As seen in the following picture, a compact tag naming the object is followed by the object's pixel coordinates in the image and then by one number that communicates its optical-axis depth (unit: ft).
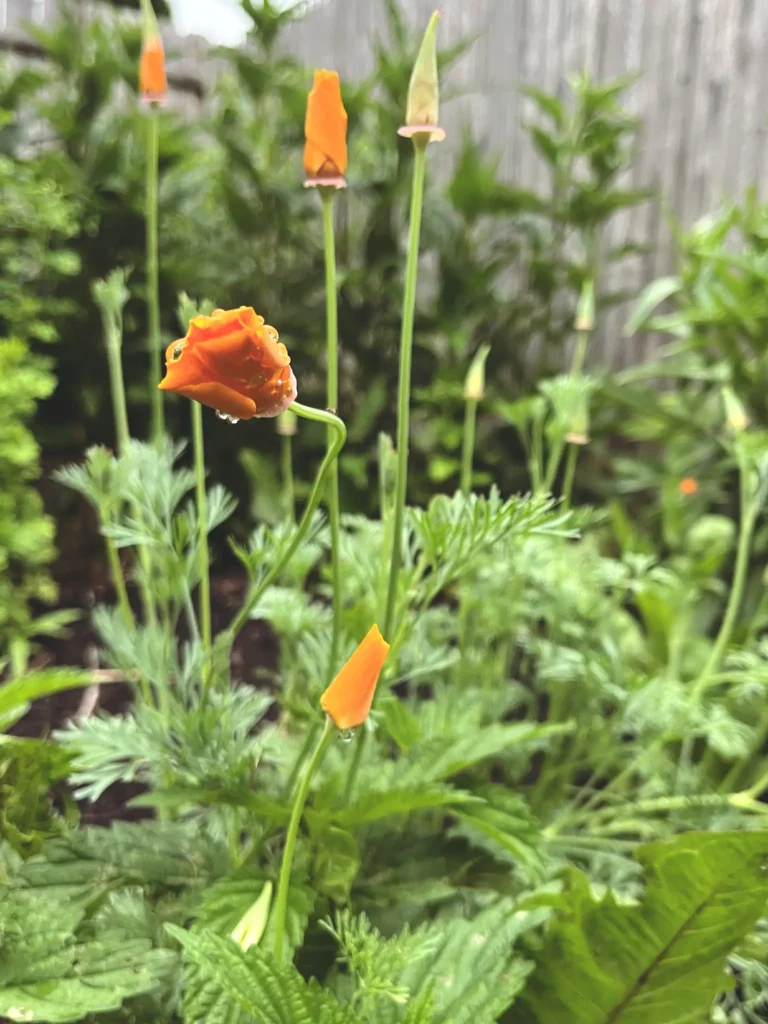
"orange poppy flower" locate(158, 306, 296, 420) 1.09
